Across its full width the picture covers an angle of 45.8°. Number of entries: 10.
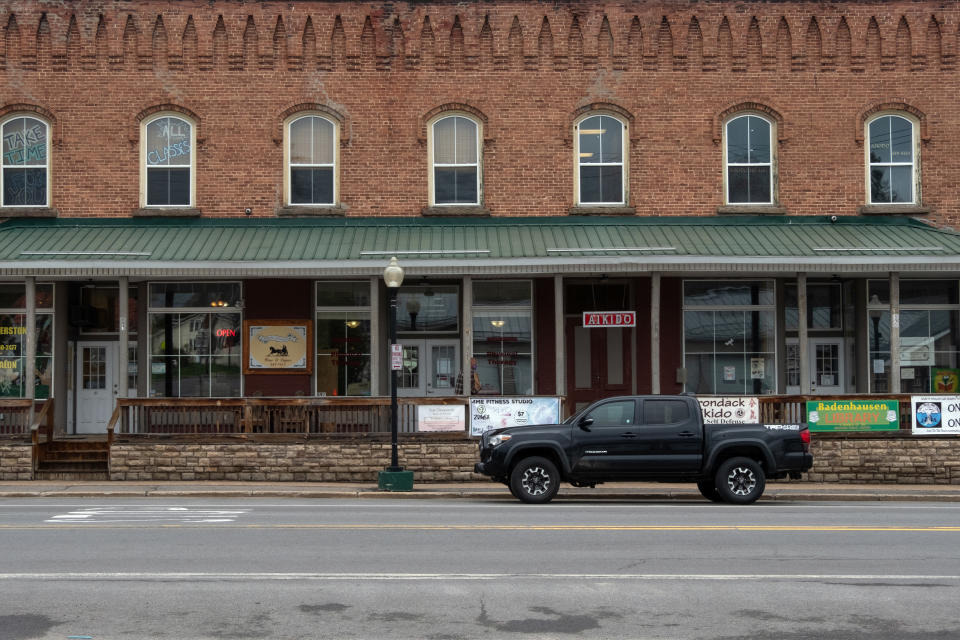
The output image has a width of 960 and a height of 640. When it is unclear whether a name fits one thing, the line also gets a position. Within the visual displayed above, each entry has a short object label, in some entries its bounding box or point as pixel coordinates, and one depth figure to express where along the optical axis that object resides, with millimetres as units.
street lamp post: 19203
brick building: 23594
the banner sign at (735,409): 21141
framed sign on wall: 23516
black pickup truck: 17422
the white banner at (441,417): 21250
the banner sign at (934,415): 21297
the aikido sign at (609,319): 23062
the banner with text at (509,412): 21219
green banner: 21281
